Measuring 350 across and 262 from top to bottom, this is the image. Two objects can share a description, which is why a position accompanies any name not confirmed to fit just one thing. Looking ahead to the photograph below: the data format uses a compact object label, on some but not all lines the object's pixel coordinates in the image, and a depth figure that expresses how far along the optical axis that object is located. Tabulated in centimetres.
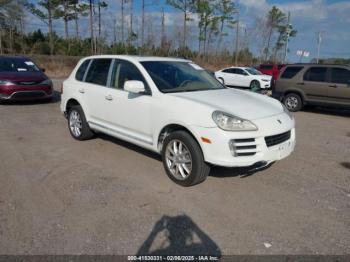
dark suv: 1036
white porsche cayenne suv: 401
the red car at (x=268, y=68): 2315
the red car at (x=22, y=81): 1048
